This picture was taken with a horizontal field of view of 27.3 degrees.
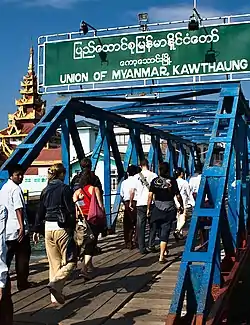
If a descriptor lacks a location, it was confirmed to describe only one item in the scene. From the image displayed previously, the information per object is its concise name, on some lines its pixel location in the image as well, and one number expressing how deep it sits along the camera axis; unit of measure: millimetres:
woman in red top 7195
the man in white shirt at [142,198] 9641
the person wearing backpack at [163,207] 8734
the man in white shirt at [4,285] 4371
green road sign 8766
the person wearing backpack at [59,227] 6137
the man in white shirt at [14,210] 6426
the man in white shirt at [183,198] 11211
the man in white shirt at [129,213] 10117
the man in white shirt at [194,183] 12328
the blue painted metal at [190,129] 5070
